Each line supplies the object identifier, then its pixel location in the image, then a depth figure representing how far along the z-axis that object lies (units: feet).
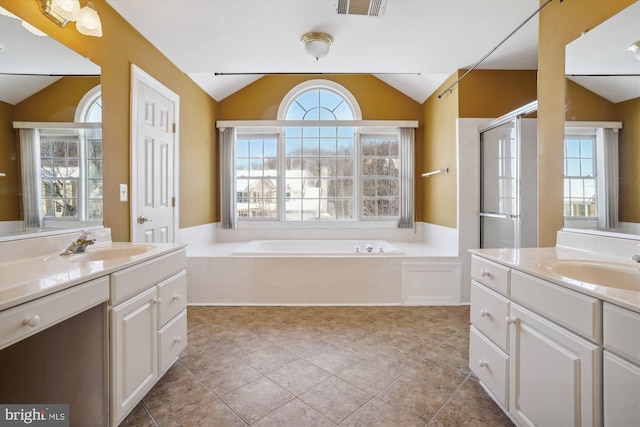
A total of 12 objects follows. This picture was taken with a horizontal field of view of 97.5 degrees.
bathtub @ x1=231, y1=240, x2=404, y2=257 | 11.78
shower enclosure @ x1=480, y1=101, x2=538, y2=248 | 7.86
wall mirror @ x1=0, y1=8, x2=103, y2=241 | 4.28
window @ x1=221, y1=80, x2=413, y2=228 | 13.14
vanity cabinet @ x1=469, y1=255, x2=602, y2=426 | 2.93
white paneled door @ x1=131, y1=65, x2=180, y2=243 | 7.17
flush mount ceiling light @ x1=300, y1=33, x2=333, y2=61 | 7.40
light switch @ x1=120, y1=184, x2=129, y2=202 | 6.65
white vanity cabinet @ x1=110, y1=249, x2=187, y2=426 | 3.95
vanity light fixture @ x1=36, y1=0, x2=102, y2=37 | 4.83
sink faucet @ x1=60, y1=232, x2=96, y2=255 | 4.92
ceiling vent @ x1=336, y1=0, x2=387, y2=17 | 5.88
